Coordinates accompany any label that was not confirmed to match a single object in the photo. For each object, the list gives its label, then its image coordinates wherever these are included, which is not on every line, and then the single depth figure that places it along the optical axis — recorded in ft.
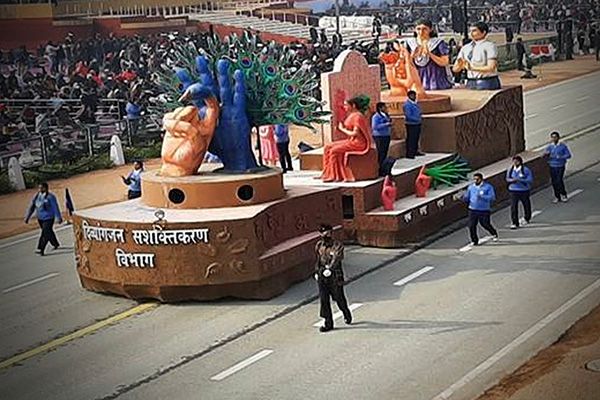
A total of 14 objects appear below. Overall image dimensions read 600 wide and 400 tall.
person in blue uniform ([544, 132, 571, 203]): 84.38
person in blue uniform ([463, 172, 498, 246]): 72.08
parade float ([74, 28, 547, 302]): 61.67
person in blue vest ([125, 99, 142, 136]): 119.14
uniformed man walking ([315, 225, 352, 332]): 55.77
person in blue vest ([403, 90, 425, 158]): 82.97
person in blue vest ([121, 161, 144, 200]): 79.30
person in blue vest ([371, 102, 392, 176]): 77.25
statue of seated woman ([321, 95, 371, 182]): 73.97
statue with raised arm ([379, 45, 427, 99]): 89.56
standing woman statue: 96.27
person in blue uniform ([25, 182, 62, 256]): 77.15
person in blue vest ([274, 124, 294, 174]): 85.80
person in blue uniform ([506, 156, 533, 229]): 76.69
